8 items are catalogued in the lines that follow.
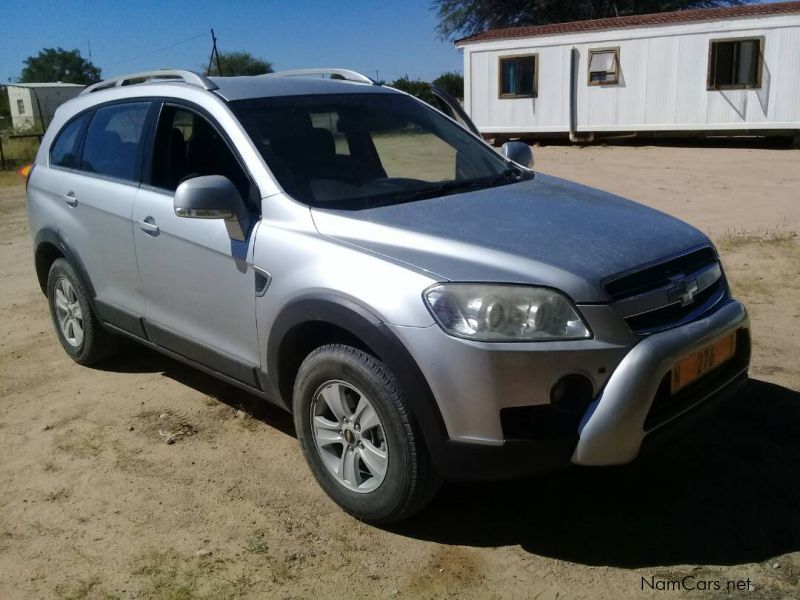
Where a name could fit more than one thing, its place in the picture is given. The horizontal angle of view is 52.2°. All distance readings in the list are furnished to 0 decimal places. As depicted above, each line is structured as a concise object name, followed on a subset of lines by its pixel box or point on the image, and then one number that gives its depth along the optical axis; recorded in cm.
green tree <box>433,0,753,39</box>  3325
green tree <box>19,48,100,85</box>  8169
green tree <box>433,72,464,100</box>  3659
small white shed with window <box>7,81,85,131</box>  4308
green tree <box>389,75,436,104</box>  2744
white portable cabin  1758
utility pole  3567
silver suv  279
